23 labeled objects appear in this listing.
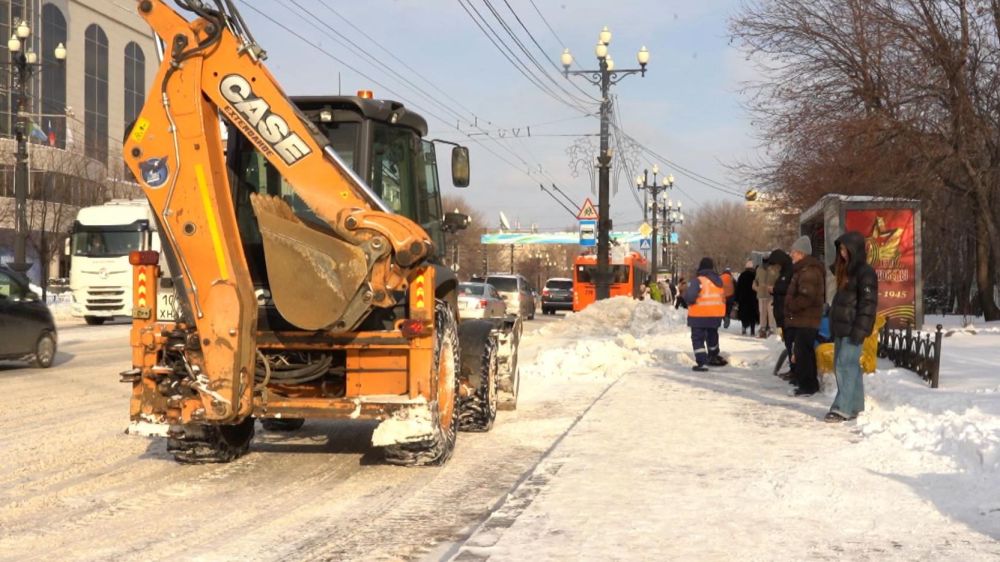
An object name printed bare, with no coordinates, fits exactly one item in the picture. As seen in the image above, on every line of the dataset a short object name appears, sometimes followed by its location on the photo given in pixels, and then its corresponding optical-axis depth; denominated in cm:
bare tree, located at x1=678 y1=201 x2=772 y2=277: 10056
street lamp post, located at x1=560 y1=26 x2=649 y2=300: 2900
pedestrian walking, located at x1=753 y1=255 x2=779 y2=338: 2117
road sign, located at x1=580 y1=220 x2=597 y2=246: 3105
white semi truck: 2873
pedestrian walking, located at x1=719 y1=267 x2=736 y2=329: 2045
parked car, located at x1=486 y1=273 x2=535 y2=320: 3744
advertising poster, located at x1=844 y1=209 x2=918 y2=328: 1822
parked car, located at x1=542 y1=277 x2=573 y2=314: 4972
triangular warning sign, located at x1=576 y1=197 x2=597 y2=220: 3056
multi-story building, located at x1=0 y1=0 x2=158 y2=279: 4600
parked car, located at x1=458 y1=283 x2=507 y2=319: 2898
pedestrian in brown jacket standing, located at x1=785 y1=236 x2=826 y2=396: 1191
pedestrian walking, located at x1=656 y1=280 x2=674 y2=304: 5268
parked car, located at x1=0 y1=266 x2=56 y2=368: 1546
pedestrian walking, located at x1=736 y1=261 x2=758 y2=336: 2391
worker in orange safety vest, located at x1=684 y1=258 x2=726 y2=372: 1512
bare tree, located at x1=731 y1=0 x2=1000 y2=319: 2172
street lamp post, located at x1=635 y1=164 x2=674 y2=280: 5537
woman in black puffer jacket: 973
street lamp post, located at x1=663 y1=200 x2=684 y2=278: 6979
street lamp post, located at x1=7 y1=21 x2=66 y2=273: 2725
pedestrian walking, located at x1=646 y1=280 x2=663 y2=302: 4178
